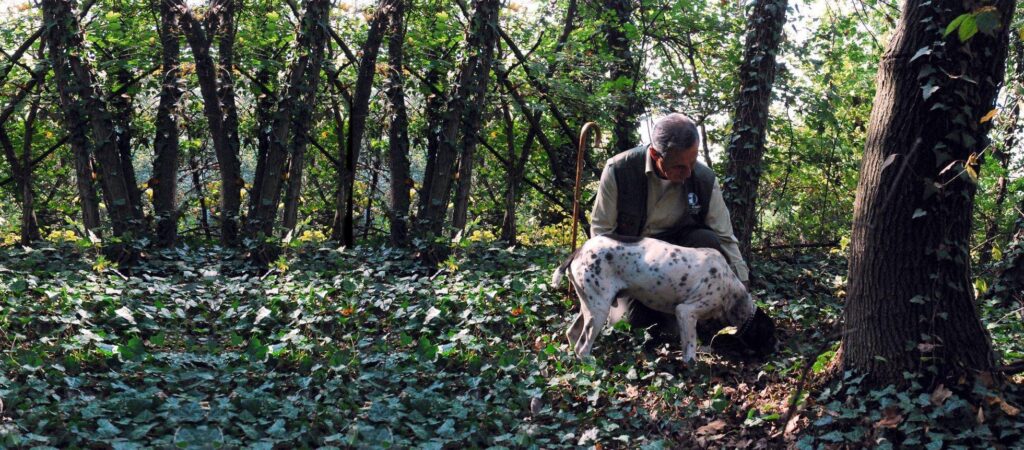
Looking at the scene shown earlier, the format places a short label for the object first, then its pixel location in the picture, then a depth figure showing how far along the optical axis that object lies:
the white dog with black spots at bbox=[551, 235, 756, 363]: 6.38
